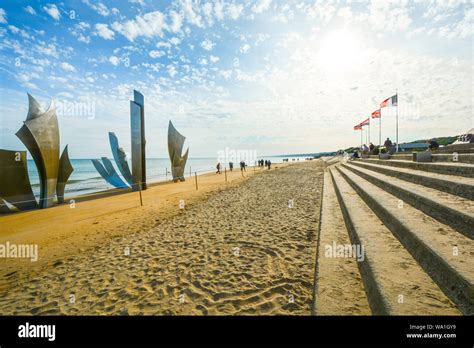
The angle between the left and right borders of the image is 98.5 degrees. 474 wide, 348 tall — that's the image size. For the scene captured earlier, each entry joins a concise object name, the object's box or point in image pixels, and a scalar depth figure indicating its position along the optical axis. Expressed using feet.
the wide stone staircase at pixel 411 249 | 7.09
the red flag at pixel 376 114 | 70.03
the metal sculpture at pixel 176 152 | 76.69
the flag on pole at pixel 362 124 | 90.38
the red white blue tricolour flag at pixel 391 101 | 53.01
